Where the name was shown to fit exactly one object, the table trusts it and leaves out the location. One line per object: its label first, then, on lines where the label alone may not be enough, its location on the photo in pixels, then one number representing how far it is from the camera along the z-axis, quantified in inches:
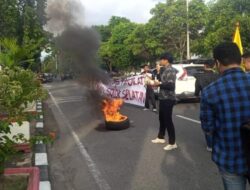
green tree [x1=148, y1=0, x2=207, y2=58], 792.8
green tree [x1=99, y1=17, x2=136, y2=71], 1307.5
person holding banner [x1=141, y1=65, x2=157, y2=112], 299.8
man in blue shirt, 61.7
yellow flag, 230.6
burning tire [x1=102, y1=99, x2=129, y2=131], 205.5
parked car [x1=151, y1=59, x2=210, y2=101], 332.4
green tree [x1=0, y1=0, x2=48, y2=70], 318.3
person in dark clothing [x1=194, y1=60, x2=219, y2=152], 153.7
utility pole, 747.8
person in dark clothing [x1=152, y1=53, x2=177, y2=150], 156.0
